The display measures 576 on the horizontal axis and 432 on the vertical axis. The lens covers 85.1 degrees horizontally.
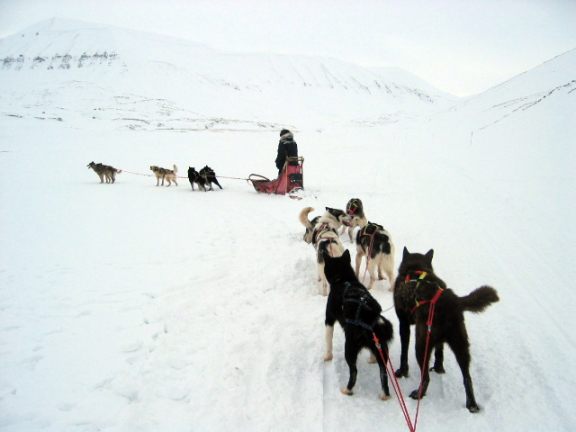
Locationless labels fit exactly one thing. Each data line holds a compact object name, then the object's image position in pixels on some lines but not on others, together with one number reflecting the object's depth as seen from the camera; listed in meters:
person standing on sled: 9.28
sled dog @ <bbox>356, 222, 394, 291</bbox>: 3.98
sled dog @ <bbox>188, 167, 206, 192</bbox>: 10.27
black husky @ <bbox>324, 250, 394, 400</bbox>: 2.41
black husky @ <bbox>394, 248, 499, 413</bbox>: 2.24
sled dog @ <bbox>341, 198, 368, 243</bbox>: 5.59
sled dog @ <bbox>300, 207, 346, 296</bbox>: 4.00
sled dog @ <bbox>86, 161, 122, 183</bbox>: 11.15
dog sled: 9.27
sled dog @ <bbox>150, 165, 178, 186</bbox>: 11.21
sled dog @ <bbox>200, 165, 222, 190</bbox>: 10.32
